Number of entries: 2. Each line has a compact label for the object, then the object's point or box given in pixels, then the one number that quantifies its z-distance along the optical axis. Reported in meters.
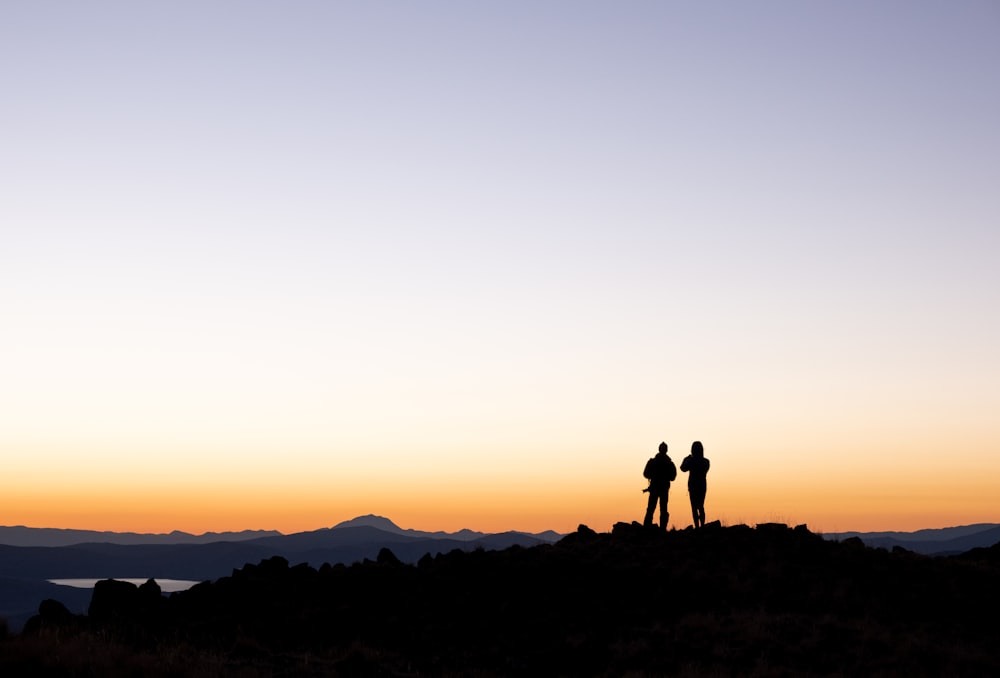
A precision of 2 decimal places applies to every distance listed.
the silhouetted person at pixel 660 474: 30.02
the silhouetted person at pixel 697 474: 29.62
